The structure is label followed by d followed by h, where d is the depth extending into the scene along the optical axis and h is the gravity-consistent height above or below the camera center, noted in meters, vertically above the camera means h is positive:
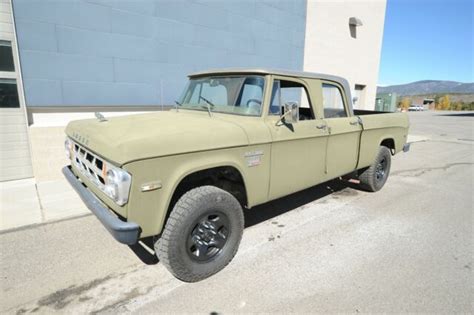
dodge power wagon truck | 2.47 -0.59
